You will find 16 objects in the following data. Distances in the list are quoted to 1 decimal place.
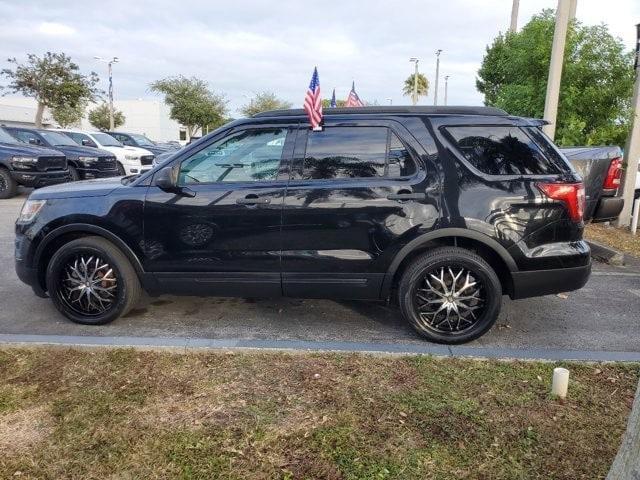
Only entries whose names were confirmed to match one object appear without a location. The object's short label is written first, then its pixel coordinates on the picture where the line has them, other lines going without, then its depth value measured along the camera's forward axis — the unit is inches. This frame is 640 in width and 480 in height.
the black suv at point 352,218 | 158.7
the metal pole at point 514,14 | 1152.2
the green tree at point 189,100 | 1838.1
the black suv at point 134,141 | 827.4
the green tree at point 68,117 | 1595.7
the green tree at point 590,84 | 392.8
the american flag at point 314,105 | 164.9
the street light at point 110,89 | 1720.0
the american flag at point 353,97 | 500.7
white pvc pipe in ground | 126.3
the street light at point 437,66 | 2123.2
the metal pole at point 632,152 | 358.6
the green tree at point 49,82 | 1090.7
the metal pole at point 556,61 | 336.5
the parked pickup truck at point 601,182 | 281.0
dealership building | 2591.0
